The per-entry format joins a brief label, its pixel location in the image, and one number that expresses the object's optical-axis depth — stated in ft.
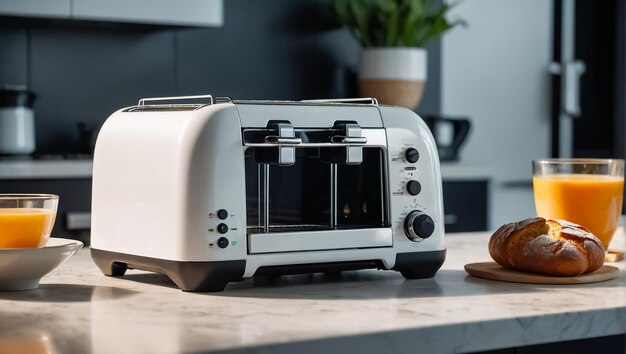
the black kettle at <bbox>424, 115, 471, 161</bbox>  11.51
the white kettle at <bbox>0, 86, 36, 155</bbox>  9.58
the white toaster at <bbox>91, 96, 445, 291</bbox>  4.40
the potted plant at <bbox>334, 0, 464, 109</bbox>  11.26
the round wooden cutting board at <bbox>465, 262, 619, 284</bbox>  4.62
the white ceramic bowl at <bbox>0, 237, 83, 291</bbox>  4.26
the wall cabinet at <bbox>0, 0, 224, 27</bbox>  9.33
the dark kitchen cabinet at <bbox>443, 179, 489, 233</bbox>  10.82
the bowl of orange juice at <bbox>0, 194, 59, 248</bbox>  4.35
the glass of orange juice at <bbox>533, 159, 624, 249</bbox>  5.23
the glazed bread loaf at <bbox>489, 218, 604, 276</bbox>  4.63
